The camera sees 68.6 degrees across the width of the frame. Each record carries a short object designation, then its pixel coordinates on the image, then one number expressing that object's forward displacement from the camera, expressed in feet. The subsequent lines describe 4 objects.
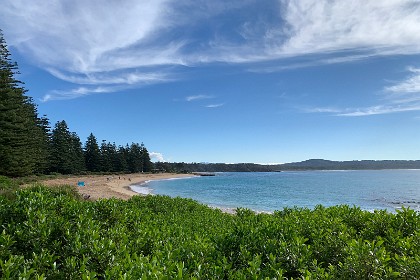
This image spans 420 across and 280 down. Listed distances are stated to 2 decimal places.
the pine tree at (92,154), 284.82
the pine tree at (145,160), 400.94
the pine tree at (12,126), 112.37
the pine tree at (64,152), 214.90
